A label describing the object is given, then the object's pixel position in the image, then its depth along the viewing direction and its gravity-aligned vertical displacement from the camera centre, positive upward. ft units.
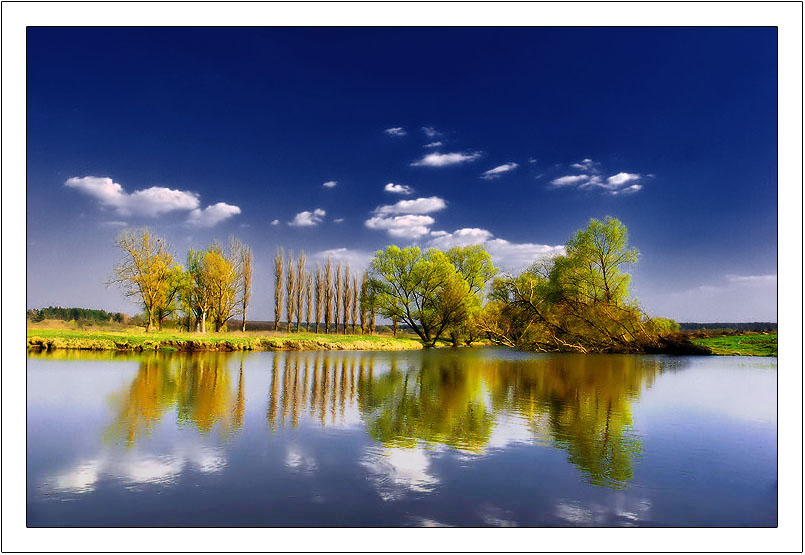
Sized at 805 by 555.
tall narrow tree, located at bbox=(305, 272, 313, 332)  166.71 -1.41
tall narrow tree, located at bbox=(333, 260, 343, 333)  167.51 -1.72
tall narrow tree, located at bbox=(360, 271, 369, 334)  137.49 -2.30
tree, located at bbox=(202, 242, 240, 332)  117.39 +1.20
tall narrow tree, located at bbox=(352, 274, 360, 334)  163.53 -5.25
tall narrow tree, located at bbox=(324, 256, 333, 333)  167.32 -0.63
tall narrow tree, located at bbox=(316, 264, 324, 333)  166.50 -2.49
